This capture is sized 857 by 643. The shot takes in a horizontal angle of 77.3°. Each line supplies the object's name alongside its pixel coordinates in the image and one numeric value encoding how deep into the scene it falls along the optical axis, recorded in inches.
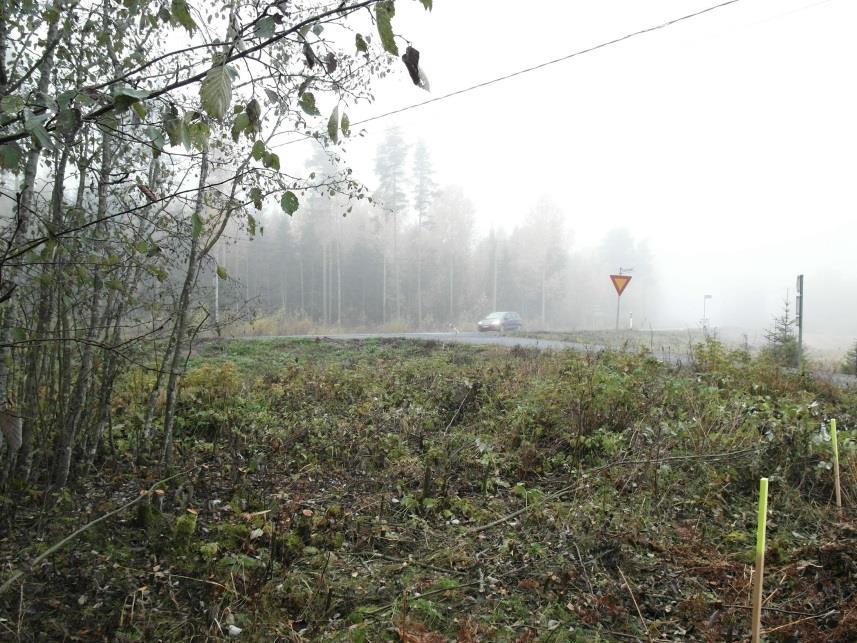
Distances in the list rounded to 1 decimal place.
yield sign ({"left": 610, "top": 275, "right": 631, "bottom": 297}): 664.6
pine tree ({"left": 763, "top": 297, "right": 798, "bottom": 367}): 440.1
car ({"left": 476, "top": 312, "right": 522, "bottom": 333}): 969.5
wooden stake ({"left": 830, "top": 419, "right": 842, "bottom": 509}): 153.1
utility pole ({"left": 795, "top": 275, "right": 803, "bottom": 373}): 358.6
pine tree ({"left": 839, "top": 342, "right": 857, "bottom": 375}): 449.3
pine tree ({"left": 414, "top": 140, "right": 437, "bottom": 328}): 1654.8
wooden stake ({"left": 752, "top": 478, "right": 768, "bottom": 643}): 89.4
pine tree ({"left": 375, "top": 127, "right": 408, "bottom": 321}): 1572.3
